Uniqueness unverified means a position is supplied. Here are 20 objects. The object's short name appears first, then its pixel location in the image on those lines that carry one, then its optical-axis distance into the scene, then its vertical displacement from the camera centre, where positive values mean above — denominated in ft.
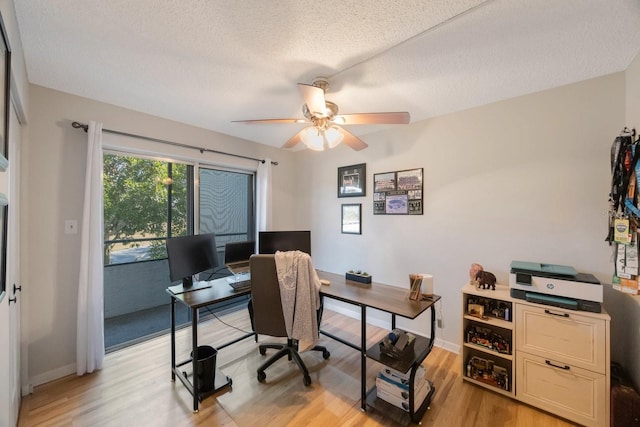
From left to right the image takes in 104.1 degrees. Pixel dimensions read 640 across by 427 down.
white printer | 5.44 -1.60
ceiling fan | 5.67 +2.40
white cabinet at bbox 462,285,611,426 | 5.30 -3.27
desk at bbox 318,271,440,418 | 5.64 -2.06
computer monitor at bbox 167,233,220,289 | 6.96 -1.23
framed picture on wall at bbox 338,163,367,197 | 10.57 +1.57
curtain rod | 7.16 +2.62
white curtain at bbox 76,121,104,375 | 7.03 -1.59
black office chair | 6.38 -2.22
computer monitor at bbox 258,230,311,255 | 9.16 -0.97
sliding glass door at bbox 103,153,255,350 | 8.84 -0.40
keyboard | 7.02 -1.99
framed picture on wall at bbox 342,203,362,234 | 10.79 -0.09
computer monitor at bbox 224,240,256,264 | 8.52 -1.25
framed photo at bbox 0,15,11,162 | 3.26 +1.74
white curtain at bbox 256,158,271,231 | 11.71 +0.93
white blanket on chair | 6.31 -2.07
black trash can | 6.30 -4.03
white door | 4.02 -1.86
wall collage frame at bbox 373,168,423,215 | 9.09 +0.92
